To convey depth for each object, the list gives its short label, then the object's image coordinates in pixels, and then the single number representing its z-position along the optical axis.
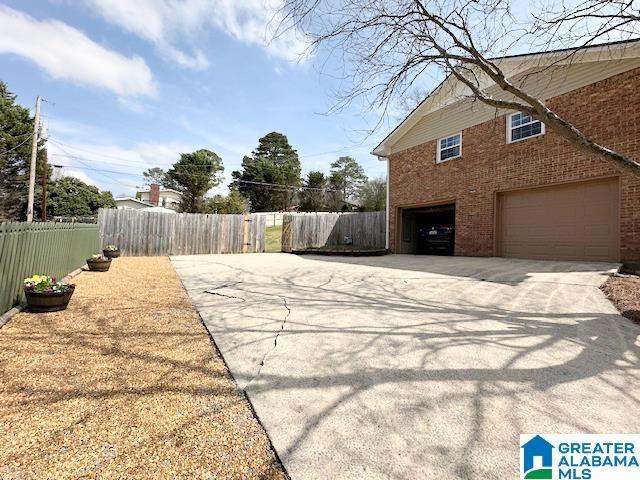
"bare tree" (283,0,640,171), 3.59
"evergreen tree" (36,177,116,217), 27.75
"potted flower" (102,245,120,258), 10.48
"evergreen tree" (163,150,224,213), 30.44
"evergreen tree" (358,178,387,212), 28.94
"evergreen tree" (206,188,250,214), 30.42
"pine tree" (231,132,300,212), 35.69
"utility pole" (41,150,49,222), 20.30
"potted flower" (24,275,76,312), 3.94
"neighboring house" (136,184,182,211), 35.03
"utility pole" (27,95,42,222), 16.56
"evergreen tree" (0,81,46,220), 22.53
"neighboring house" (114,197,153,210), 39.02
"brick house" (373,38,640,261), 7.08
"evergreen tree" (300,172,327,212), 37.09
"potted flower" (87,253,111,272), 7.81
